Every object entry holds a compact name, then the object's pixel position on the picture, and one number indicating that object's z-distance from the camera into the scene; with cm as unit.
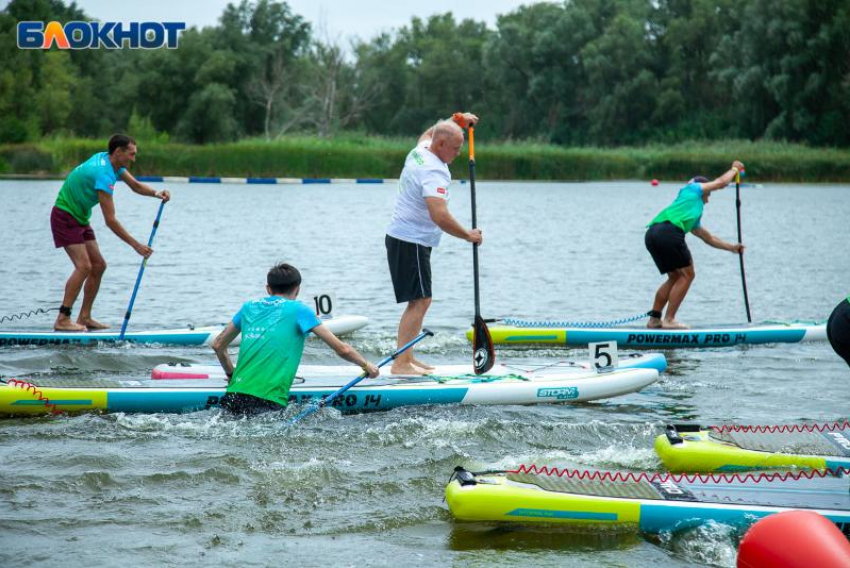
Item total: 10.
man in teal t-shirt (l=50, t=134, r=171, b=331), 2300
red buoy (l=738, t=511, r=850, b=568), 838
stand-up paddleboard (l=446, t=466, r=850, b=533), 1175
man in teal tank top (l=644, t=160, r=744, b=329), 2480
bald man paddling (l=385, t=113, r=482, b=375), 1758
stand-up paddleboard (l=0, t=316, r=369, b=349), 2264
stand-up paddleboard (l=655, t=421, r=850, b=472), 1370
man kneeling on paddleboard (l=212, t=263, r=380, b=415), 1498
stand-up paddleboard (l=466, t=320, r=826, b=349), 2461
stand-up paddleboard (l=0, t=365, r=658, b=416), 1669
